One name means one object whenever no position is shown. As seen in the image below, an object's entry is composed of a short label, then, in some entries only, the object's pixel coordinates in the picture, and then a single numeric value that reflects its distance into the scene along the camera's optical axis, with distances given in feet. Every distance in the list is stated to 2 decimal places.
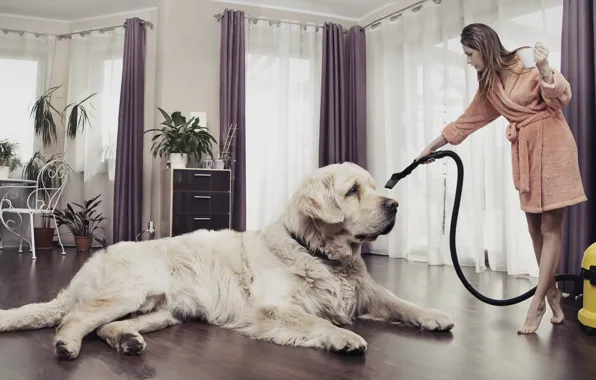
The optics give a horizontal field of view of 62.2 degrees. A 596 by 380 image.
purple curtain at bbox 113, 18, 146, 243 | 21.44
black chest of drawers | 17.84
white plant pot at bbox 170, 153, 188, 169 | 18.57
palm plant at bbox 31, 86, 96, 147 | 22.18
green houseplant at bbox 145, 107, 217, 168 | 18.80
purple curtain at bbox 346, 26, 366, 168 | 21.33
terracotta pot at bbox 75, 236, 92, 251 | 21.06
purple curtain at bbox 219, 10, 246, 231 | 20.30
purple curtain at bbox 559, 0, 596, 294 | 10.96
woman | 7.29
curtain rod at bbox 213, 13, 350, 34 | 20.92
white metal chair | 21.25
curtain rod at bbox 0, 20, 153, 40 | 22.36
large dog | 6.47
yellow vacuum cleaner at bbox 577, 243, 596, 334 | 6.97
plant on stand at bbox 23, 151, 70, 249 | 21.06
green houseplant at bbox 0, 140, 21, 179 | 20.48
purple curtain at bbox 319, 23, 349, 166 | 21.09
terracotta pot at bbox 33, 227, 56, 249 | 20.98
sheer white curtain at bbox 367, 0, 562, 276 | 14.28
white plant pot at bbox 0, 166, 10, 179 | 20.35
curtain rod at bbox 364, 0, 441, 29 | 18.38
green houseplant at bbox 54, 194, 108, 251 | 21.16
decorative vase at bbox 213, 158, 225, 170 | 18.75
